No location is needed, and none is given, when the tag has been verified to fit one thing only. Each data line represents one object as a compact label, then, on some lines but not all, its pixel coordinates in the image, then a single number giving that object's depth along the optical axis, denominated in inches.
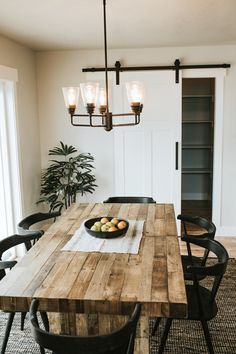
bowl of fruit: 95.1
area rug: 98.5
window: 153.3
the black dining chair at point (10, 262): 91.5
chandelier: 96.1
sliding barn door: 180.1
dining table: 65.9
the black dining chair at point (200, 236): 107.6
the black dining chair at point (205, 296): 81.8
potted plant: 175.9
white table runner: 88.8
